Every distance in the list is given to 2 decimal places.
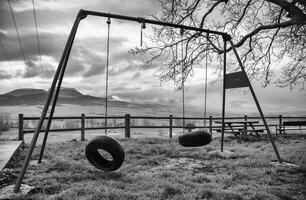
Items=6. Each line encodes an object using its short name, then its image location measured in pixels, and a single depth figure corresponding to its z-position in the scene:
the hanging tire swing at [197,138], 6.66
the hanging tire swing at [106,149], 5.26
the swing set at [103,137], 5.25
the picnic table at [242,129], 13.40
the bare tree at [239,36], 11.62
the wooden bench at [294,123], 15.03
